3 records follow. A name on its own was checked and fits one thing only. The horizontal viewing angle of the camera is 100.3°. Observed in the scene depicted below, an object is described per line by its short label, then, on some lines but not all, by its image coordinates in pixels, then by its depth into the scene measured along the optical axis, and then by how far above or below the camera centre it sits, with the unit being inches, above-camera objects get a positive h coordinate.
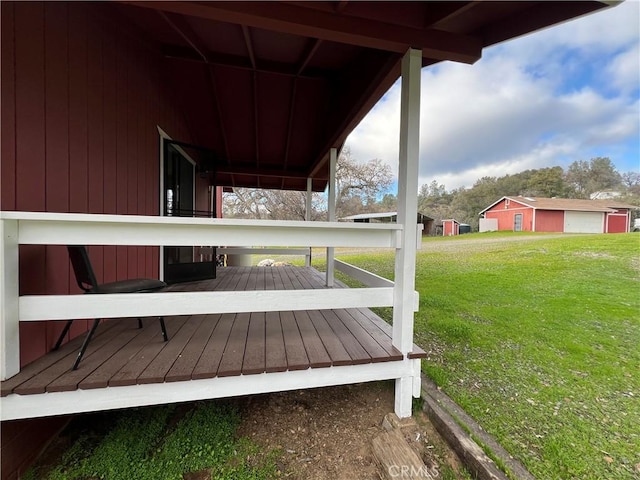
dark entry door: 142.9 +10.6
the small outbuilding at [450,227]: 1163.9 +29.6
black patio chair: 66.4 -17.0
